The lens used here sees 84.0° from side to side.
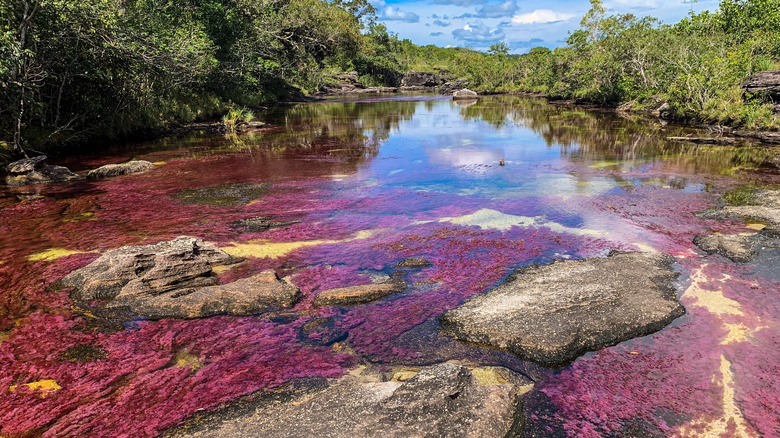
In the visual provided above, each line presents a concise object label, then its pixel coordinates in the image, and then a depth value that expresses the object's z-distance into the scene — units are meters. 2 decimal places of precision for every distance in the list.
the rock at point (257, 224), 10.31
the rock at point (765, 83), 22.38
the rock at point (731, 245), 8.18
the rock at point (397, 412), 4.01
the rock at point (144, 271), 7.02
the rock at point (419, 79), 88.75
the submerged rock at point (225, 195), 12.59
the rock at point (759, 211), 10.06
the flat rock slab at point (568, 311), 5.68
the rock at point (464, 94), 60.72
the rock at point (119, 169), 15.38
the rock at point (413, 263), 8.39
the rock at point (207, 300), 6.55
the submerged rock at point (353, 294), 7.00
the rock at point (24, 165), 14.23
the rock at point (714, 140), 21.00
